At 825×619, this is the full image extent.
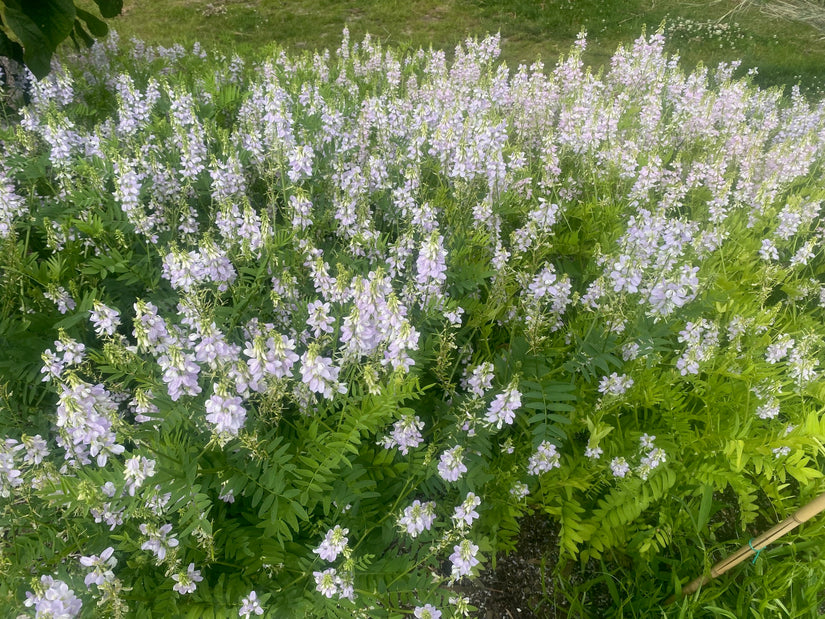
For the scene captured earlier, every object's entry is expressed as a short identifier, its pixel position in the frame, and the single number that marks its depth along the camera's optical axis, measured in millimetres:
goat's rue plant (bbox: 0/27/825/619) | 432
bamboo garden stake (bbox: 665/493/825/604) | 507
